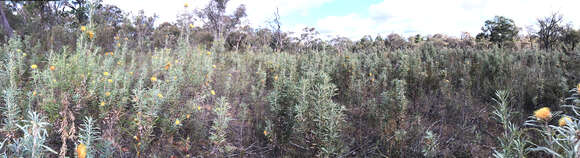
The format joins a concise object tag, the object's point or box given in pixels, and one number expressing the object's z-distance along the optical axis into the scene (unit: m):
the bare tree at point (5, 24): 5.12
